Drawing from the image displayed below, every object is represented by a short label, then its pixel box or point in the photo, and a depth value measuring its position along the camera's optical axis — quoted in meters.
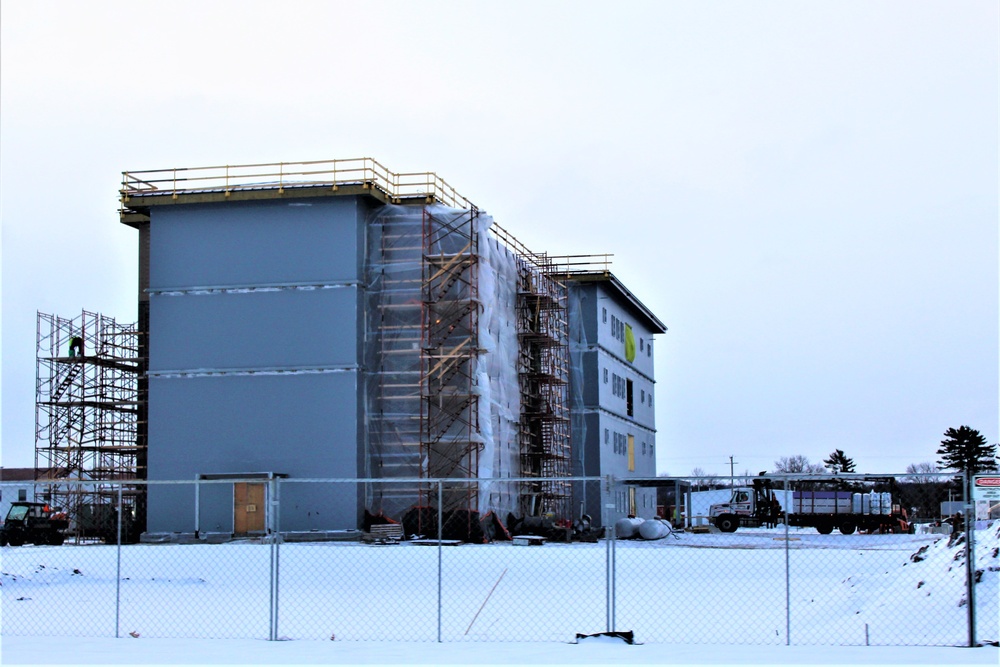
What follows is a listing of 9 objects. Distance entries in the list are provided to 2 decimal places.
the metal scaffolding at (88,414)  52.97
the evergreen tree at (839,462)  146.12
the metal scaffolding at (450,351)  43.97
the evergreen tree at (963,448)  116.19
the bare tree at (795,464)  158.32
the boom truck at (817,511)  57.78
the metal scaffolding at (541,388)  54.09
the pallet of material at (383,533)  41.84
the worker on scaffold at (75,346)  53.69
